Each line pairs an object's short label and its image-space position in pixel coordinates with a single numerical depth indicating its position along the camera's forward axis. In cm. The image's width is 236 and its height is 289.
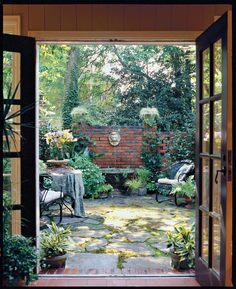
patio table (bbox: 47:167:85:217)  595
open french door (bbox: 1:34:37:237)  328
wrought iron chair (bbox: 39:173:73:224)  527
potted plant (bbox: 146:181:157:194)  807
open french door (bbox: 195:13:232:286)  263
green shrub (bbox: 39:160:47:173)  640
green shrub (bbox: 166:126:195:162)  818
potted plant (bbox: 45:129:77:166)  646
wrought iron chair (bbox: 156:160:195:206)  721
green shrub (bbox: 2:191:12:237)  289
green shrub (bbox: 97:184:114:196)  786
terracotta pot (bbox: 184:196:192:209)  711
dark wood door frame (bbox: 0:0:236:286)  254
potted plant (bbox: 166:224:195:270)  368
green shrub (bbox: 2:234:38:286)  273
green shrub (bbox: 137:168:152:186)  816
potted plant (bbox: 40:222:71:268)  375
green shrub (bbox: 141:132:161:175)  834
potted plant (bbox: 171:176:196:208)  694
